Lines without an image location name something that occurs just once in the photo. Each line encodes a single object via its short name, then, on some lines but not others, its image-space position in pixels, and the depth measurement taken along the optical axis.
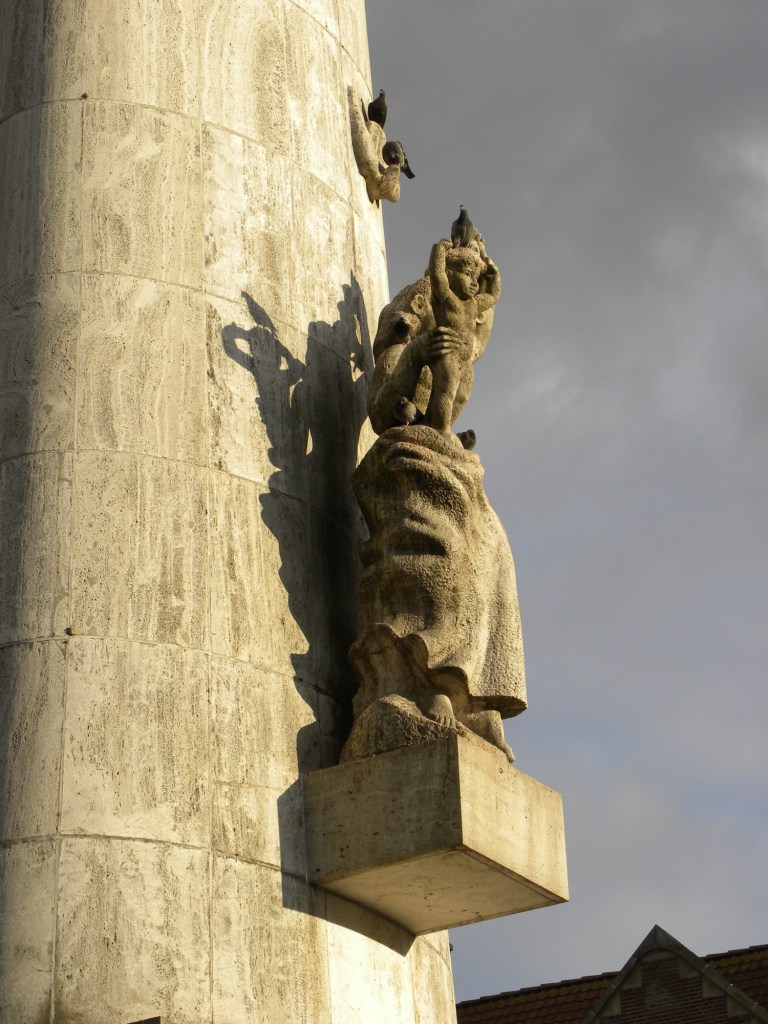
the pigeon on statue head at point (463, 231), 15.31
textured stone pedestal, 12.83
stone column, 12.39
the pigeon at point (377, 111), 17.23
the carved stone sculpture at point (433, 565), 13.60
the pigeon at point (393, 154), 17.20
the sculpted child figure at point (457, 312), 14.62
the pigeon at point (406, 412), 14.62
